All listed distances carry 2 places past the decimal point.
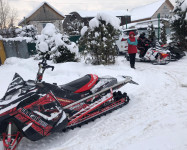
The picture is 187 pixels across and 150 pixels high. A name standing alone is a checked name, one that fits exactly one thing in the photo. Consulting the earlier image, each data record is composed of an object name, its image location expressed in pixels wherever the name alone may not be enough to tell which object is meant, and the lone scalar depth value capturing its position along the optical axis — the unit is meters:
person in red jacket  8.03
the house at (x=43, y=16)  26.94
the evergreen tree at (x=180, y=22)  9.94
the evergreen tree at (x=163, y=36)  14.07
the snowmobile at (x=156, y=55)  8.45
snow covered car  11.05
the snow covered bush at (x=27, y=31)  20.17
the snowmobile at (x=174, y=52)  8.87
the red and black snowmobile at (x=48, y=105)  2.71
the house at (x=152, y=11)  41.78
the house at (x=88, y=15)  41.06
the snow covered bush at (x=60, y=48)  8.48
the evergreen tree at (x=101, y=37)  7.90
